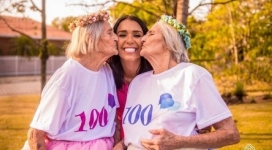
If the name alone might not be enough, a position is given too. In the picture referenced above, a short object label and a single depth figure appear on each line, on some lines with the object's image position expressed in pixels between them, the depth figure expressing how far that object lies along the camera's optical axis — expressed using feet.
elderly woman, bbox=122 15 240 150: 8.52
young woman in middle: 10.11
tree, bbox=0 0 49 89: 26.84
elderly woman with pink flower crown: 8.77
